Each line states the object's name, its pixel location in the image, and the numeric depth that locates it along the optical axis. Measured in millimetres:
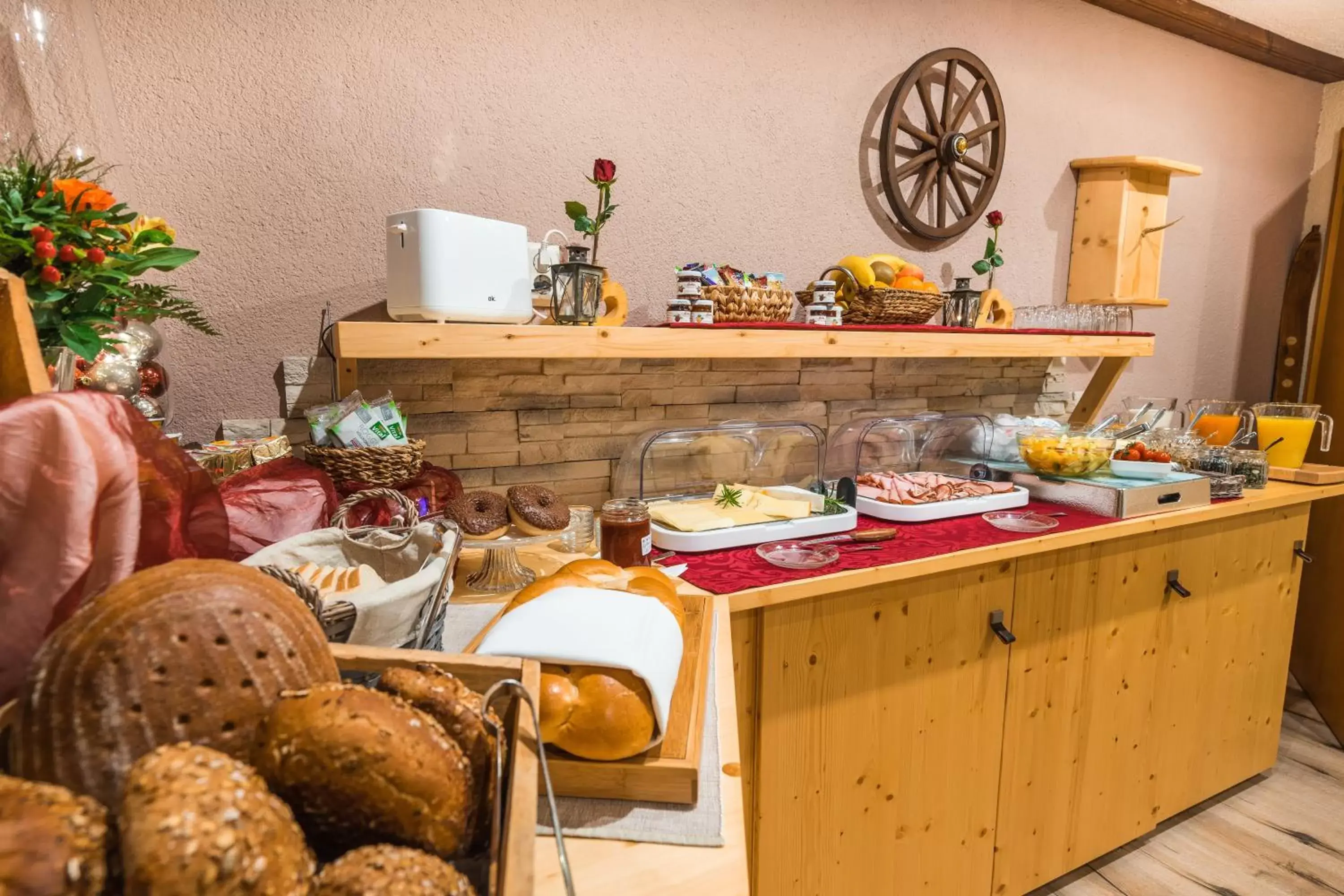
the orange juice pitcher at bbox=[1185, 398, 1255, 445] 2465
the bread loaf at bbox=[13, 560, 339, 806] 394
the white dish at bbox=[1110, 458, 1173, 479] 2012
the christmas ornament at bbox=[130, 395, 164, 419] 1160
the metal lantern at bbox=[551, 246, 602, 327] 1448
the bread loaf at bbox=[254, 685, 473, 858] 412
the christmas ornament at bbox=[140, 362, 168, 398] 1211
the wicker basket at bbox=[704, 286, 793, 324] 1699
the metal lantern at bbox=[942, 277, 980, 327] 2113
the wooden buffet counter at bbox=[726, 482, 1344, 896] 1414
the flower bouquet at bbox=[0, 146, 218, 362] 708
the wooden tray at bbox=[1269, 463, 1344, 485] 2285
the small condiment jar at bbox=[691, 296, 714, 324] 1620
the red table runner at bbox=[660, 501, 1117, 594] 1366
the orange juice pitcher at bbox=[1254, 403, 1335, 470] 2428
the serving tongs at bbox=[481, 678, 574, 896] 434
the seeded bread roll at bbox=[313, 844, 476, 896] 365
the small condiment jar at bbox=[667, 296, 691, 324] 1614
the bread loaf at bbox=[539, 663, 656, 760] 676
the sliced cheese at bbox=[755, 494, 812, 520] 1688
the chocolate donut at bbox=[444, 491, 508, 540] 1297
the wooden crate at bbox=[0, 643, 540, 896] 404
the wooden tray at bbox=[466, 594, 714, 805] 697
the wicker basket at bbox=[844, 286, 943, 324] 1871
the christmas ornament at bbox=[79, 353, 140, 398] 1056
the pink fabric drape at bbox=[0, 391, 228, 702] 531
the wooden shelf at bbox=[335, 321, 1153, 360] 1255
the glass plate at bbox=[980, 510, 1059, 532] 1725
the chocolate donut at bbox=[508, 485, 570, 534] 1332
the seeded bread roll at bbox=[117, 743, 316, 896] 322
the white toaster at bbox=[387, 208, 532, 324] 1274
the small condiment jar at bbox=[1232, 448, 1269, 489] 2217
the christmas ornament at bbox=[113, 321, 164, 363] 1136
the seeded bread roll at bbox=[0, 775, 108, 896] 309
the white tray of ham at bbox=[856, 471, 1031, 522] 1792
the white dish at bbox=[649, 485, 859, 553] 1533
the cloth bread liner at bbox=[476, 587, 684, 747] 709
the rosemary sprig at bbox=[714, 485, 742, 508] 1704
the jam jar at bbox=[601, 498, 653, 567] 1292
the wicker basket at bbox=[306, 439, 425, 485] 1259
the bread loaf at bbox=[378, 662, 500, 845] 493
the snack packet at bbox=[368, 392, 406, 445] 1313
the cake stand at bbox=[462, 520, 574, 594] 1263
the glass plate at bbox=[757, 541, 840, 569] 1441
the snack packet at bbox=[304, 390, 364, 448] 1289
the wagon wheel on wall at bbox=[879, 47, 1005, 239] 2215
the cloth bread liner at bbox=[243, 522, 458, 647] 718
